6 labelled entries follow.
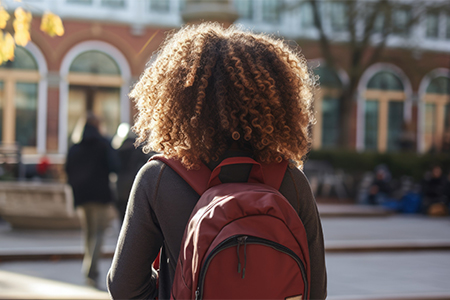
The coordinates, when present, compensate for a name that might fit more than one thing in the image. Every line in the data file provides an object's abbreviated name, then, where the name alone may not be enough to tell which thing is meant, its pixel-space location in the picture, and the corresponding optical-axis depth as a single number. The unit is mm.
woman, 1689
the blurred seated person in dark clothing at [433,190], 14266
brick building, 20938
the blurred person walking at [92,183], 6309
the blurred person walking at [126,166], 6719
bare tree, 18297
